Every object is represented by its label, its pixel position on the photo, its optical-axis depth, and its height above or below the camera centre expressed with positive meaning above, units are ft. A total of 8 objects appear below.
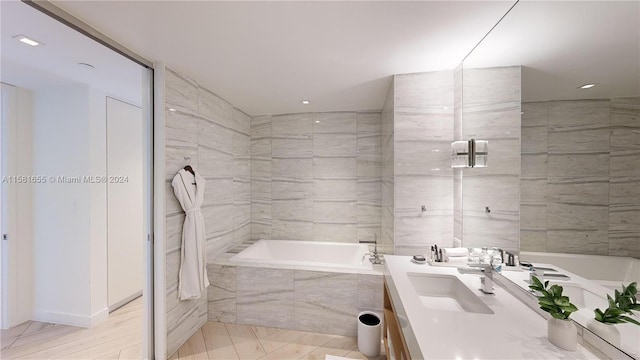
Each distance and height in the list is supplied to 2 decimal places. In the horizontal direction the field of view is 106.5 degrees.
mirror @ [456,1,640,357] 2.82 +0.71
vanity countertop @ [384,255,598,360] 3.03 -2.22
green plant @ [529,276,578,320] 3.11 -1.66
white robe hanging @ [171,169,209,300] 6.93 -1.76
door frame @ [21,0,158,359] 6.43 -1.26
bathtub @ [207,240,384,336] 7.64 -3.83
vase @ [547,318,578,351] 3.07 -2.02
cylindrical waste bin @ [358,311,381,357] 6.72 -4.53
